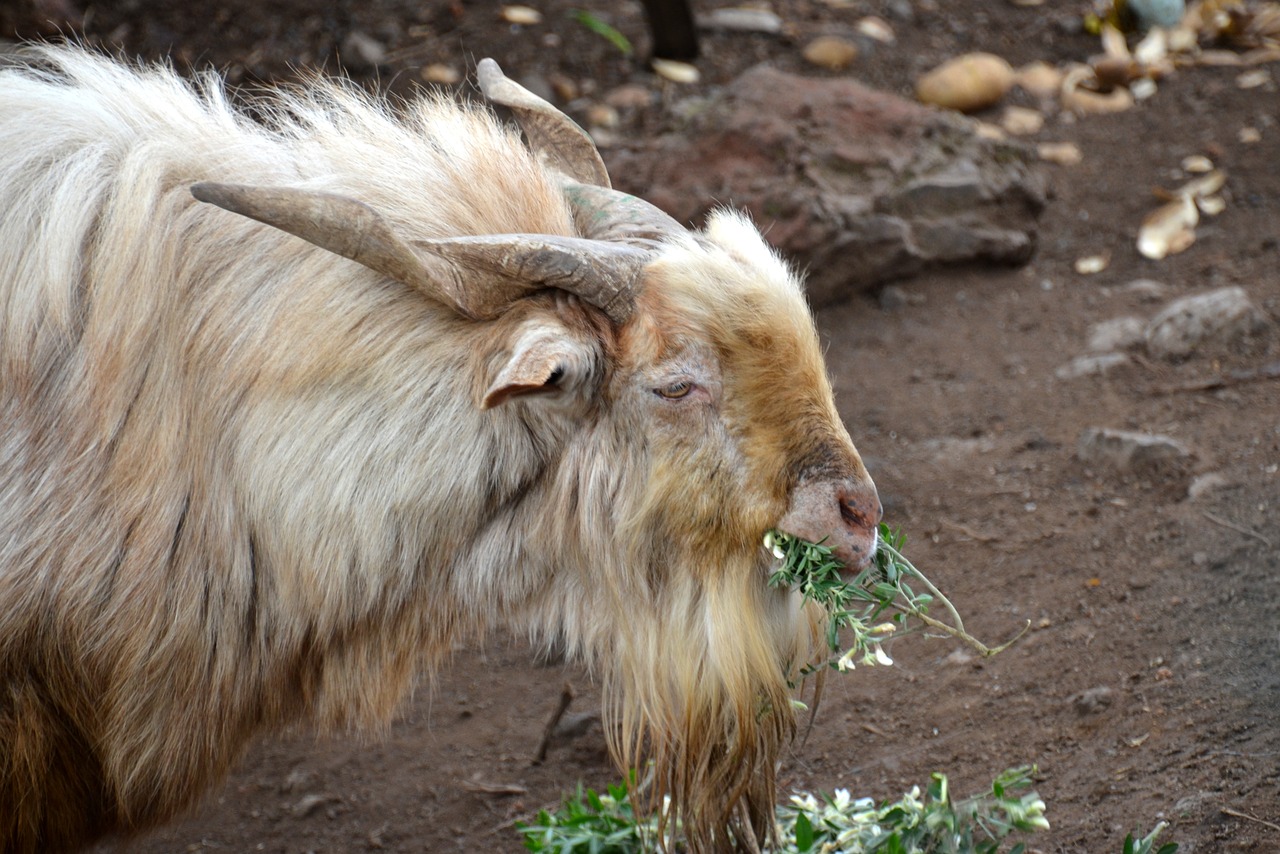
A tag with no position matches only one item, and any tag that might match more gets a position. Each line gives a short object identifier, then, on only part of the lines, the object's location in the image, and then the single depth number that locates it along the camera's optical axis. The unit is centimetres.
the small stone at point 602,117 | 1549
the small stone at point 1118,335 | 1141
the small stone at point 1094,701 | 730
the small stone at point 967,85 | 1634
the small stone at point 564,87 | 1597
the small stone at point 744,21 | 1792
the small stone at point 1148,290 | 1227
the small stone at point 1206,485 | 895
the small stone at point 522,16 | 1734
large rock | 1215
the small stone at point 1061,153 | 1529
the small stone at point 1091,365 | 1111
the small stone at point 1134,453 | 941
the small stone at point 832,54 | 1725
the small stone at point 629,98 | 1599
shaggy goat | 542
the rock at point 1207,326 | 1098
